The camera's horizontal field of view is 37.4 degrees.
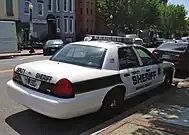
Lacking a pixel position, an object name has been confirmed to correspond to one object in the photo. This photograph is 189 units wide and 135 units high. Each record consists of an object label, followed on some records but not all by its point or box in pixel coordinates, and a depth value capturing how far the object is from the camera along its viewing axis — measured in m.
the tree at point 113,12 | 41.53
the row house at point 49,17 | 34.50
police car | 4.81
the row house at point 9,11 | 31.51
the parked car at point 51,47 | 23.12
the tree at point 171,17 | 58.75
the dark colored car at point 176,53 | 11.35
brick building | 43.81
